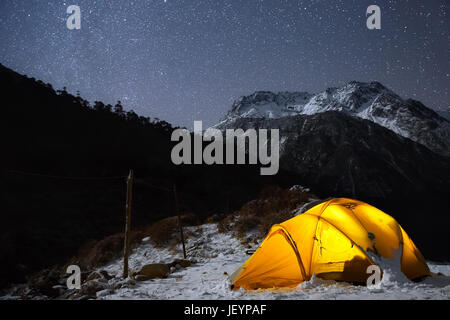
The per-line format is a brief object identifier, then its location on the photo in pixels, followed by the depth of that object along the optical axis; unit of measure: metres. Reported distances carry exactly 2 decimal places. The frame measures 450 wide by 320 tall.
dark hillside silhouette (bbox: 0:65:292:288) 21.83
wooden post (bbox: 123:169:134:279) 8.18
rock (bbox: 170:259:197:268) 9.49
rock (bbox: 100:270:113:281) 8.88
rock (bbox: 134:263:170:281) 7.86
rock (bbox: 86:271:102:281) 9.00
